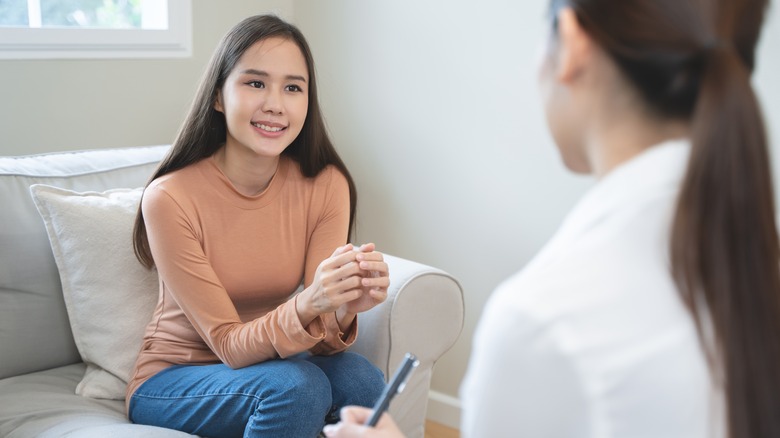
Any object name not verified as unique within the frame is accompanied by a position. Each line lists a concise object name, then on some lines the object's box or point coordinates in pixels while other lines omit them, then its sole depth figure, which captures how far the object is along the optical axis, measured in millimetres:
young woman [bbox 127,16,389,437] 1697
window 2299
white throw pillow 1883
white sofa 1832
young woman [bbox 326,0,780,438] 691
